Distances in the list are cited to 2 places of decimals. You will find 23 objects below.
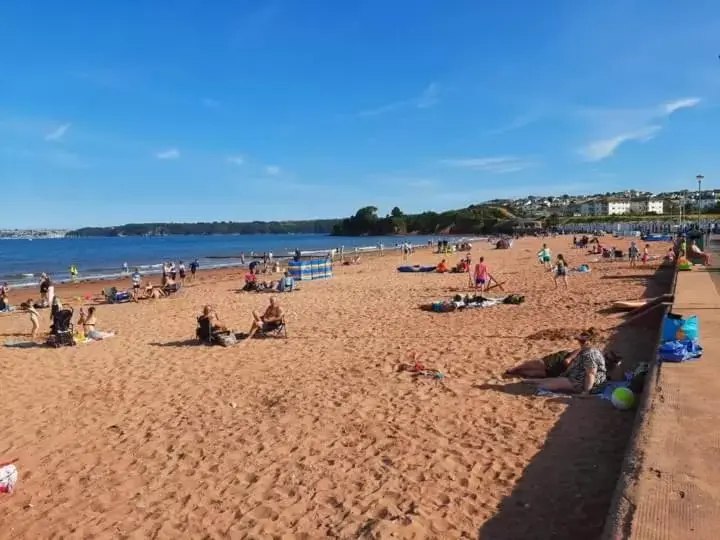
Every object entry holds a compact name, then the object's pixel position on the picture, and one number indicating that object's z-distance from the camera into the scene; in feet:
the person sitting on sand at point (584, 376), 22.20
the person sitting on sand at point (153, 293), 67.36
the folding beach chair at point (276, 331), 38.45
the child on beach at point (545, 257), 78.95
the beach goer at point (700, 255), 60.97
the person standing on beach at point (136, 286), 67.37
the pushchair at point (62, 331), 38.68
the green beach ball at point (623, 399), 19.72
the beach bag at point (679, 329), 23.00
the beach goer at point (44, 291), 68.90
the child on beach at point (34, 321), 42.78
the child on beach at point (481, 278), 60.29
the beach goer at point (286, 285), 67.92
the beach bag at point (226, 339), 36.45
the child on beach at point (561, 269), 57.20
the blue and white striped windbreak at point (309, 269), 81.41
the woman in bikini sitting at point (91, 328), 41.29
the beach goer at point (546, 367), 24.82
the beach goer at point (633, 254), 82.06
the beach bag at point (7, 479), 16.69
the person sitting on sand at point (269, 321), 38.11
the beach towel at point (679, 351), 21.66
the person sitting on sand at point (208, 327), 37.40
